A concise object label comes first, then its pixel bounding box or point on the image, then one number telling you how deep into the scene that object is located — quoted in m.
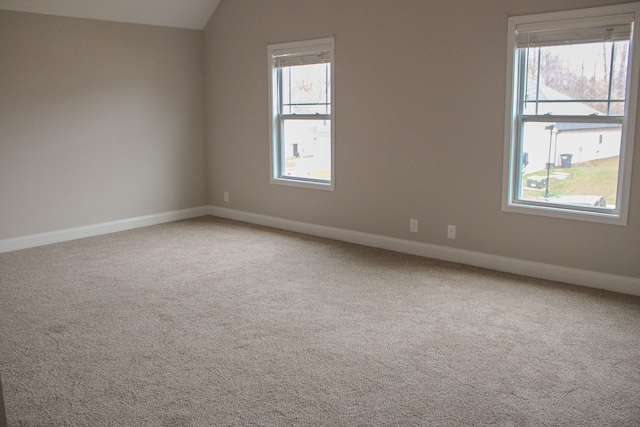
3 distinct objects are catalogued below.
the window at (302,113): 5.62
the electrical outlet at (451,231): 4.85
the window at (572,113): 3.87
